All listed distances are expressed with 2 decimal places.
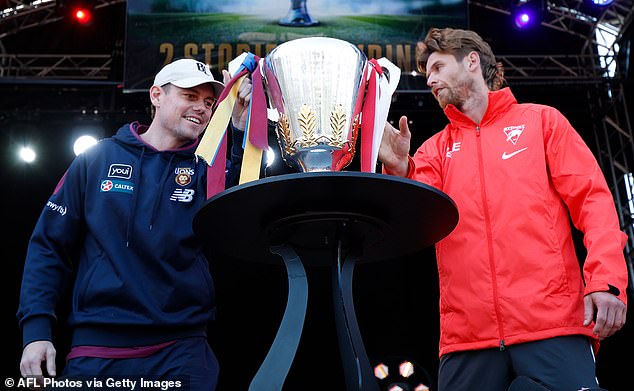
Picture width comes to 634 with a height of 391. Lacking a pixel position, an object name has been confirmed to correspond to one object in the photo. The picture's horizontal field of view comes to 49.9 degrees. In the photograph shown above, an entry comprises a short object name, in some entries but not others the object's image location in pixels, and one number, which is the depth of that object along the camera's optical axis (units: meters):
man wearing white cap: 1.60
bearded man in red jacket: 1.59
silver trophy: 1.29
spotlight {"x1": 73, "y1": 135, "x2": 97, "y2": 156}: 6.28
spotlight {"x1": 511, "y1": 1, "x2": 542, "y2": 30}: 5.63
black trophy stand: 1.09
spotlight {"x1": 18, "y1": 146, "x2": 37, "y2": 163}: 6.41
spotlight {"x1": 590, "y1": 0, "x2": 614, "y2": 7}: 5.59
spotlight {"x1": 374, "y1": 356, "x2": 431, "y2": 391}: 6.36
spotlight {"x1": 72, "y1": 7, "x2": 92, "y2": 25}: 5.75
